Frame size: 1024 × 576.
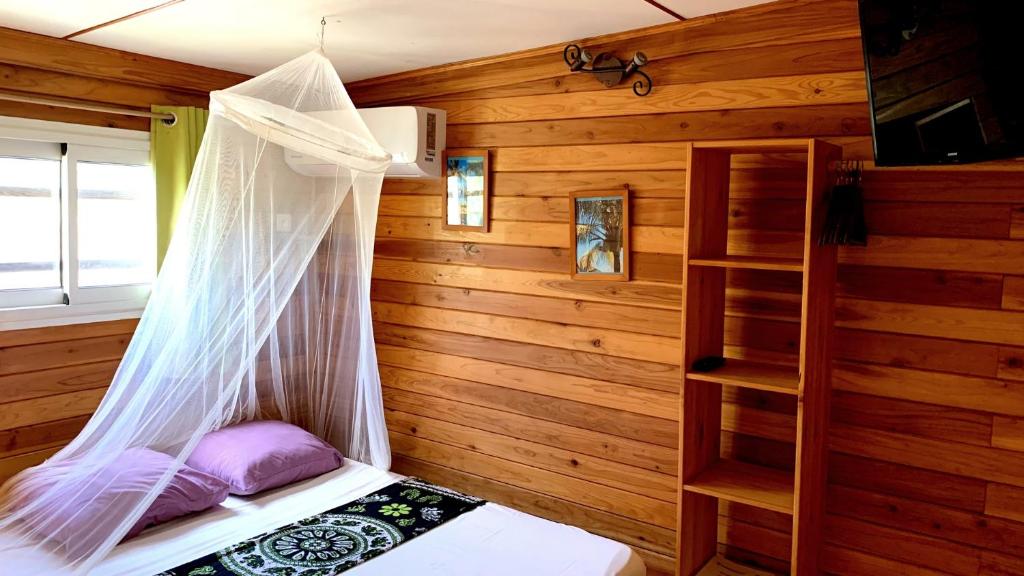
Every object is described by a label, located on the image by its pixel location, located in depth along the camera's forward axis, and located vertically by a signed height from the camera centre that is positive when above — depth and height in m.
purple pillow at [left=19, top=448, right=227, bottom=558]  2.42 -0.84
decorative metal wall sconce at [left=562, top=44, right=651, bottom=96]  2.89 +0.72
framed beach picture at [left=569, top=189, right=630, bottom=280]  2.98 +0.09
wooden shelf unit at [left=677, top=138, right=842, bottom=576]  2.29 -0.37
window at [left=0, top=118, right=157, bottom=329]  3.17 +0.10
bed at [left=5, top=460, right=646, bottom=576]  2.43 -0.99
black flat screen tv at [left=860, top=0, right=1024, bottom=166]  1.76 +0.45
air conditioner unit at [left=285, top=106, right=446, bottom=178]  3.43 +0.54
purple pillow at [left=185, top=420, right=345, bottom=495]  2.96 -0.82
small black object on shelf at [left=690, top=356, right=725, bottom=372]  2.53 -0.35
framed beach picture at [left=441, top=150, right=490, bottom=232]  3.43 +0.29
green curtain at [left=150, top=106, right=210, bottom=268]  3.53 +0.41
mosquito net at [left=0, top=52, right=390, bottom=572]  2.46 -0.13
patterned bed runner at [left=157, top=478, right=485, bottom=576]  2.41 -0.98
